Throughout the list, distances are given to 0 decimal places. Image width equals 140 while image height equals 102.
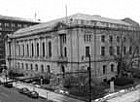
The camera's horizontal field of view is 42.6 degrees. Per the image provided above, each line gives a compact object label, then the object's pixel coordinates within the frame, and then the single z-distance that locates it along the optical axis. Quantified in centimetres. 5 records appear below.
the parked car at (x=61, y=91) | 3615
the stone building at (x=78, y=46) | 4406
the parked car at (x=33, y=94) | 3438
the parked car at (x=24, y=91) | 3709
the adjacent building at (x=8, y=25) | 9044
